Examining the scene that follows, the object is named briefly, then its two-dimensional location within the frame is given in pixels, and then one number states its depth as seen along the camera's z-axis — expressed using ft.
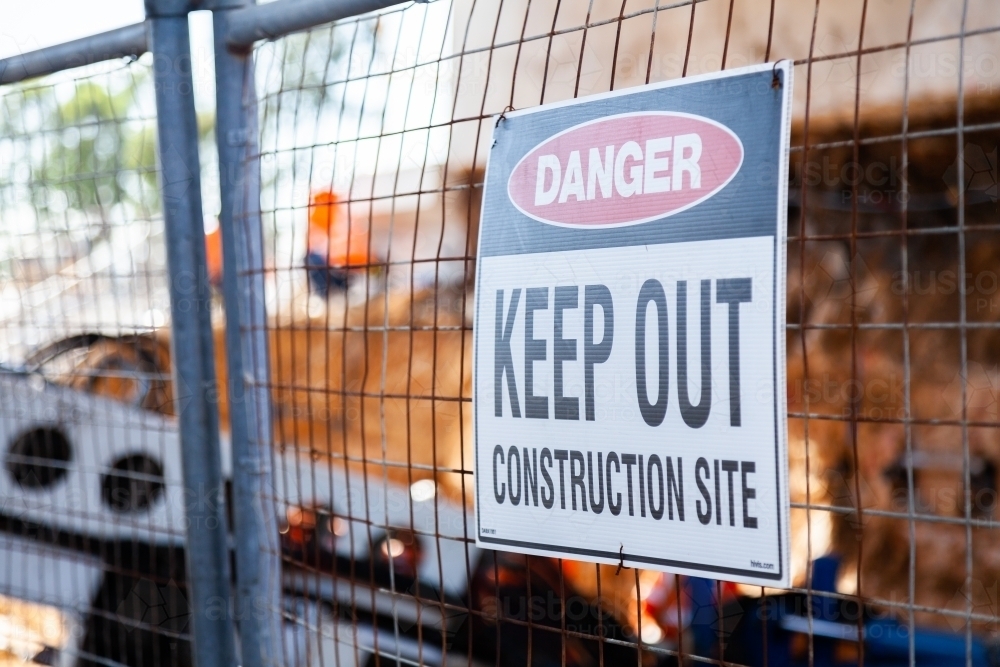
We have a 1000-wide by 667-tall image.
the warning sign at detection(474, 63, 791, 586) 10.83
